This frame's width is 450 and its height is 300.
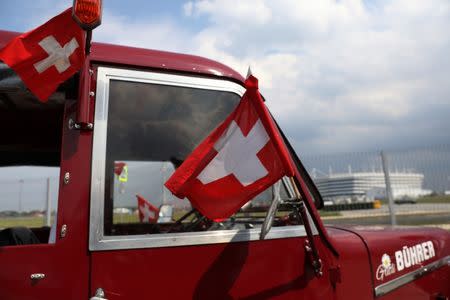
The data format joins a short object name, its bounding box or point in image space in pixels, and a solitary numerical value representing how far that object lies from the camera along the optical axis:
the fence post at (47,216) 4.35
